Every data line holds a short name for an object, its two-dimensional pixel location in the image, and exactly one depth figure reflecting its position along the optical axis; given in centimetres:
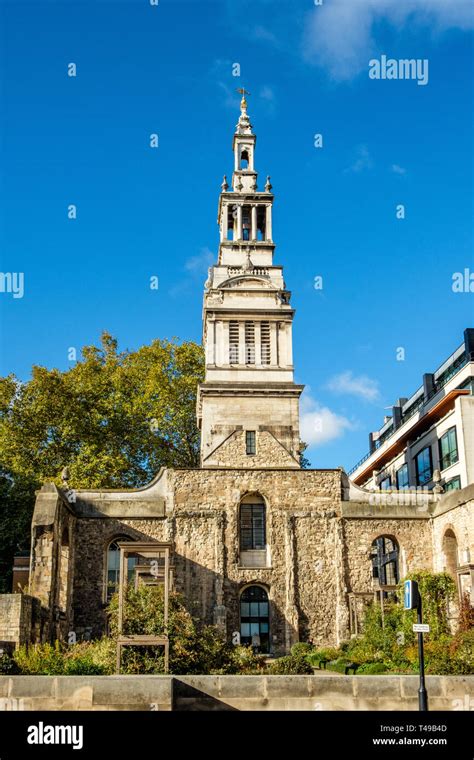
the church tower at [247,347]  3781
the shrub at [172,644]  2097
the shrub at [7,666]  1989
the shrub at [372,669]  2278
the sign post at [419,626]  1614
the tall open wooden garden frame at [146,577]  2048
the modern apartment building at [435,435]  4206
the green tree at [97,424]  4381
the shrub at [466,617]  2733
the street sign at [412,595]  1711
